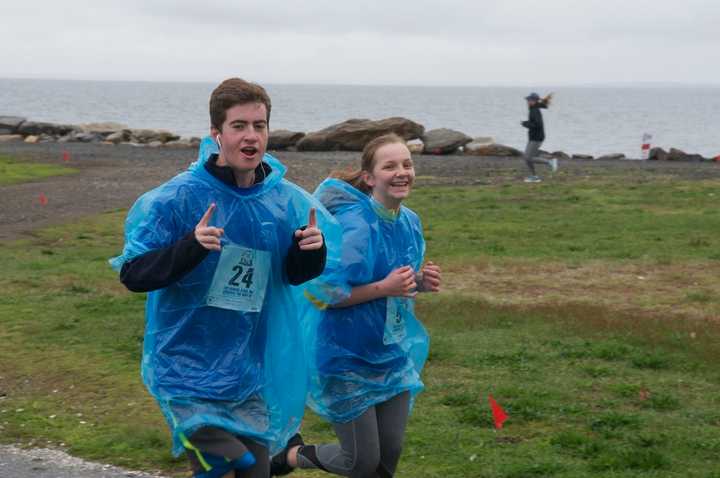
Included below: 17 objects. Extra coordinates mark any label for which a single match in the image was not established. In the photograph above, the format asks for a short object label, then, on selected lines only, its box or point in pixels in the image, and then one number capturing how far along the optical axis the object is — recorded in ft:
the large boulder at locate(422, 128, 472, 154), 118.50
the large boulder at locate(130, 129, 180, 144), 141.28
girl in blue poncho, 18.47
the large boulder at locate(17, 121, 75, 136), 149.69
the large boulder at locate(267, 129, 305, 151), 123.03
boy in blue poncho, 15.55
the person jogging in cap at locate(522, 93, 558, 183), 84.79
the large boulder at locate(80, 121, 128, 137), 151.64
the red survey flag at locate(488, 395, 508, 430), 25.77
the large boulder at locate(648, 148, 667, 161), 112.78
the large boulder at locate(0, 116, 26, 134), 150.71
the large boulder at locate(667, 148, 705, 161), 110.93
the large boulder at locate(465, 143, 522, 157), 115.03
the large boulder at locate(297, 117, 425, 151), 118.93
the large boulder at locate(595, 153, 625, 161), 117.42
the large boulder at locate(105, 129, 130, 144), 140.15
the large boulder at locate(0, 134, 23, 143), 135.97
